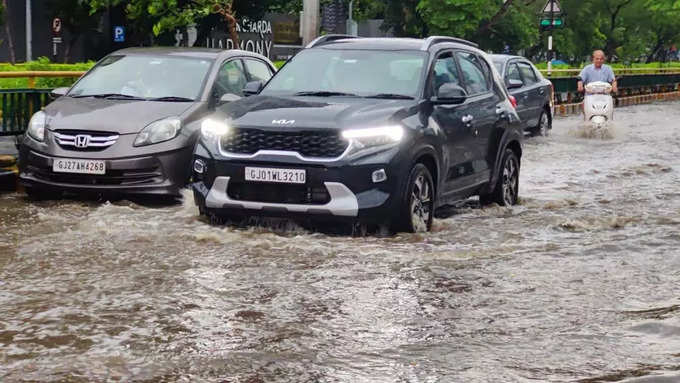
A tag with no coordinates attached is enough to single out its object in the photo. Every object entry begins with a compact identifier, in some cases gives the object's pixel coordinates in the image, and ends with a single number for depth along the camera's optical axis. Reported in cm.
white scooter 2334
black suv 982
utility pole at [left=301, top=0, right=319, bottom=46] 1980
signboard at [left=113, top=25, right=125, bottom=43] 4147
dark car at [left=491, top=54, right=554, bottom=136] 2258
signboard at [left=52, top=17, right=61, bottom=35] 4178
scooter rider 2312
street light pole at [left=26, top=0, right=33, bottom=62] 4335
